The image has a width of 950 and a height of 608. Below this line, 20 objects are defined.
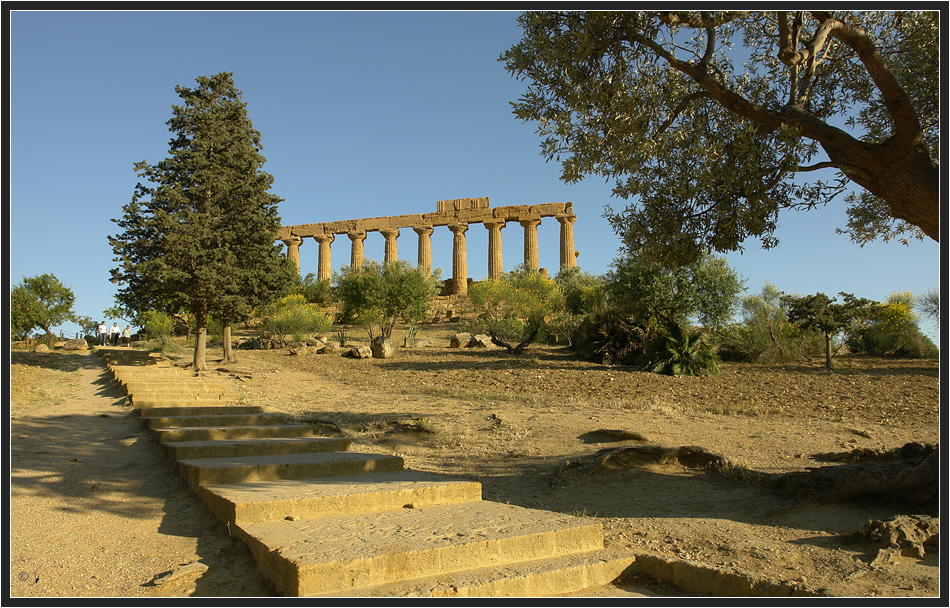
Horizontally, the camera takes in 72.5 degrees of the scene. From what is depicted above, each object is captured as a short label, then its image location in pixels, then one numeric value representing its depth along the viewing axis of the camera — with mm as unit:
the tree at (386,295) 26594
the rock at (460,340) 24295
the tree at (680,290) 17016
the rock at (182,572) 3635
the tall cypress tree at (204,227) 16281
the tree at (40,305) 31594
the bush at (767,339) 17703
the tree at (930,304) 20516
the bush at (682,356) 14711
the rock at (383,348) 20469
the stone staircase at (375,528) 3467
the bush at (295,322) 25516
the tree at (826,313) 16625
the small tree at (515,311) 20500
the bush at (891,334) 18938
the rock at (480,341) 23906
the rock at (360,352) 20281
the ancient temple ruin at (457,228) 44062
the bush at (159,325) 26422
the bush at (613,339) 16266
